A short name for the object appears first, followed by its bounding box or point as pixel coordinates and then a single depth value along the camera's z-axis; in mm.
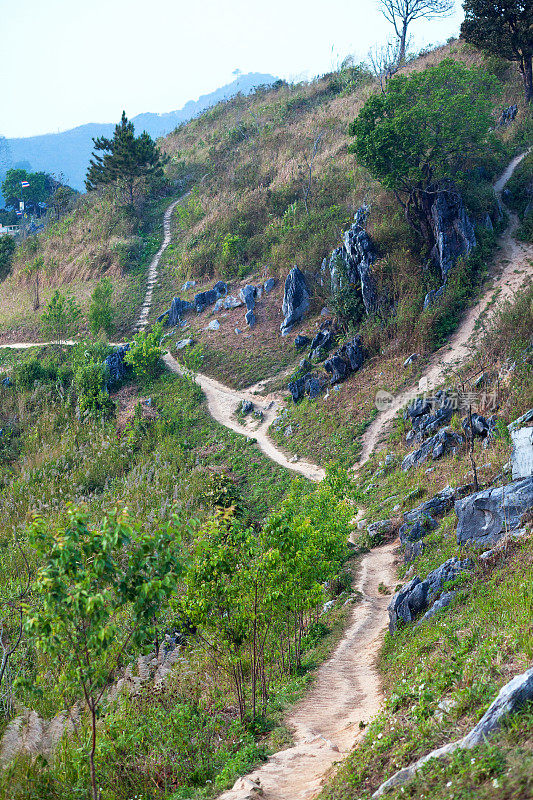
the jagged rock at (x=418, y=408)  19609
